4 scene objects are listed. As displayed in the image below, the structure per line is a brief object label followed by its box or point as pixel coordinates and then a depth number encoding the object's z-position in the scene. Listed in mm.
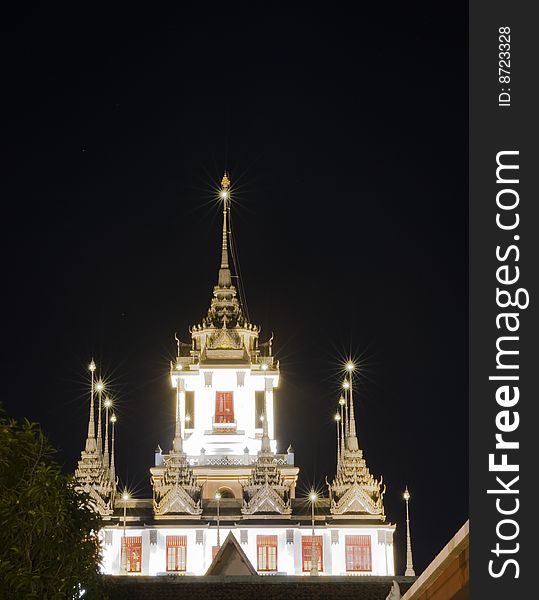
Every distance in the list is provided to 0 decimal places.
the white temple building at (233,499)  75375
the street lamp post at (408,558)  60550
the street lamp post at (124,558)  72306
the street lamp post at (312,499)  73688
